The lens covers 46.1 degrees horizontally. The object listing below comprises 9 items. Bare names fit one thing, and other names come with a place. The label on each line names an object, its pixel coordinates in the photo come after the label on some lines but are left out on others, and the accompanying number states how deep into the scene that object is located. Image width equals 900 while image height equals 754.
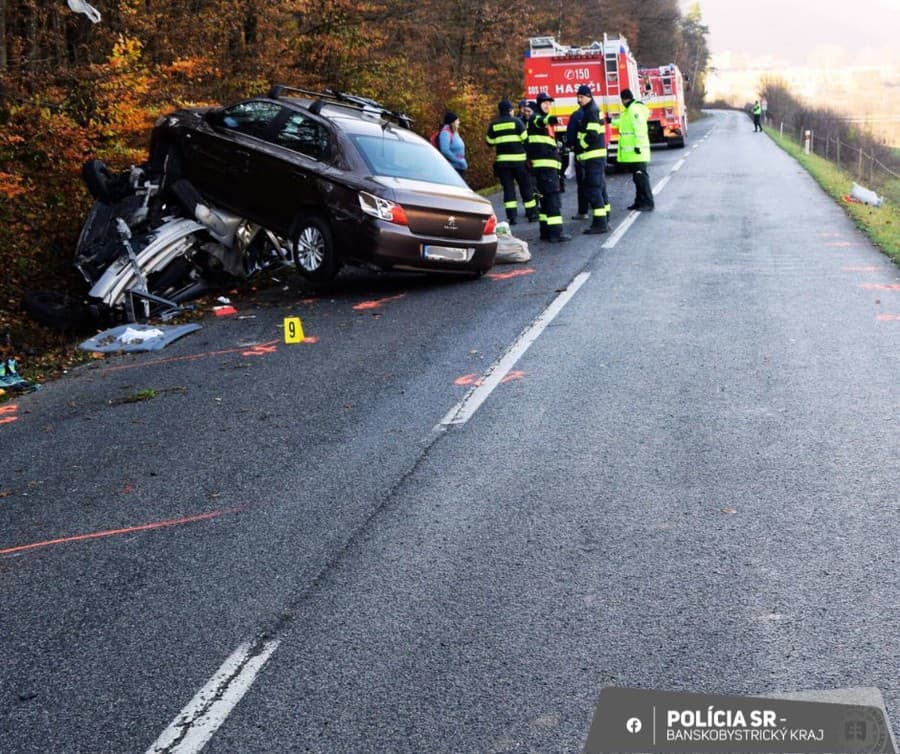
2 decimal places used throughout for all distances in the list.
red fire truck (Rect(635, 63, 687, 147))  37.00
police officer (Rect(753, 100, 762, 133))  58.75
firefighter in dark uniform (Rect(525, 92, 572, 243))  14.64
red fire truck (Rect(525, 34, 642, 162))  26.70
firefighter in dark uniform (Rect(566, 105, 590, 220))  15.71
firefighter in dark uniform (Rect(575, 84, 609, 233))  15.29
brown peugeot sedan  11.13
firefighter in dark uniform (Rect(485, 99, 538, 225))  16.15
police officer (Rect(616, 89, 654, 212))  17.06
